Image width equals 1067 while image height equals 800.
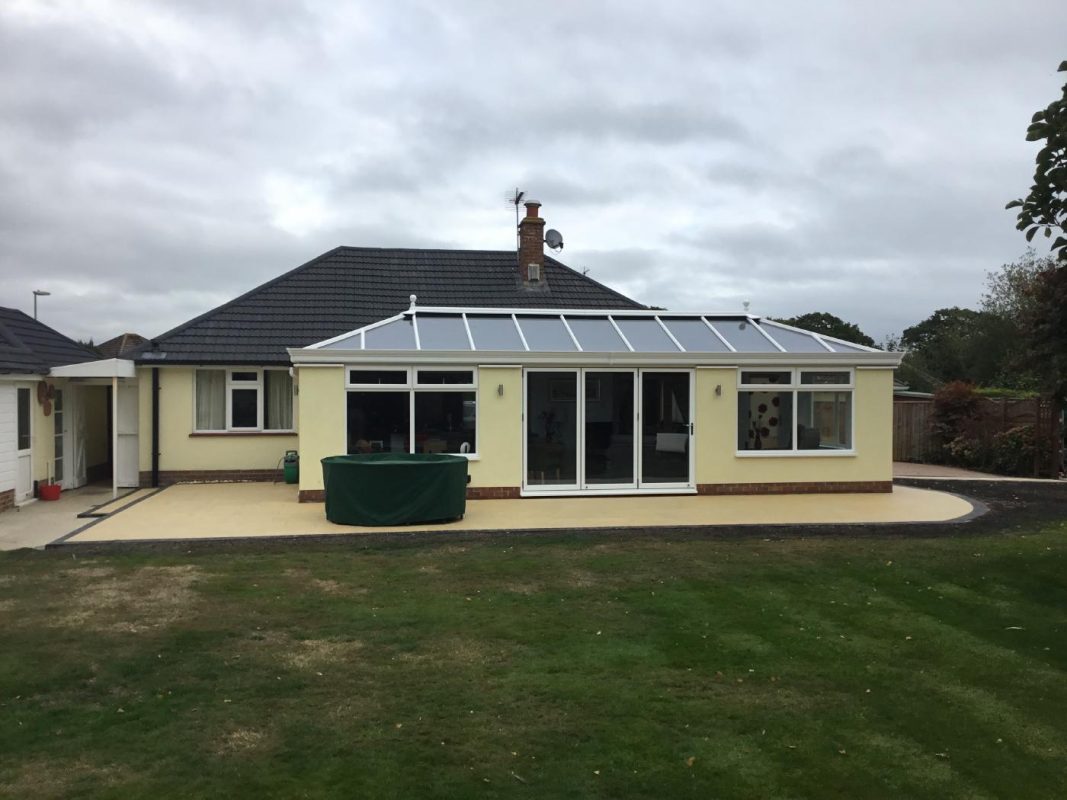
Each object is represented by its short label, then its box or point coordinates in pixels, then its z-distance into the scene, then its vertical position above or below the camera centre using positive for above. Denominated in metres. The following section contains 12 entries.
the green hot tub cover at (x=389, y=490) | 11.84 -1.37
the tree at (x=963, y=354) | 36.84 +2.02
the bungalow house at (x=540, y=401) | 14.41 -0.10
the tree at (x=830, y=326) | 57.13 +5.01
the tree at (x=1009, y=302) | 30.66 +4.28
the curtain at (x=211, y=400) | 17.45 -0.11
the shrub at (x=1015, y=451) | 19.72 -1.33
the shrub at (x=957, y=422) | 21.41 -0.70
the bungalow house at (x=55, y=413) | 13.79 -0.35
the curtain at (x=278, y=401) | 17.83 -0.13
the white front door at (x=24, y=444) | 14.07 -0.86
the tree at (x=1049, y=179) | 6.50 +1.76
